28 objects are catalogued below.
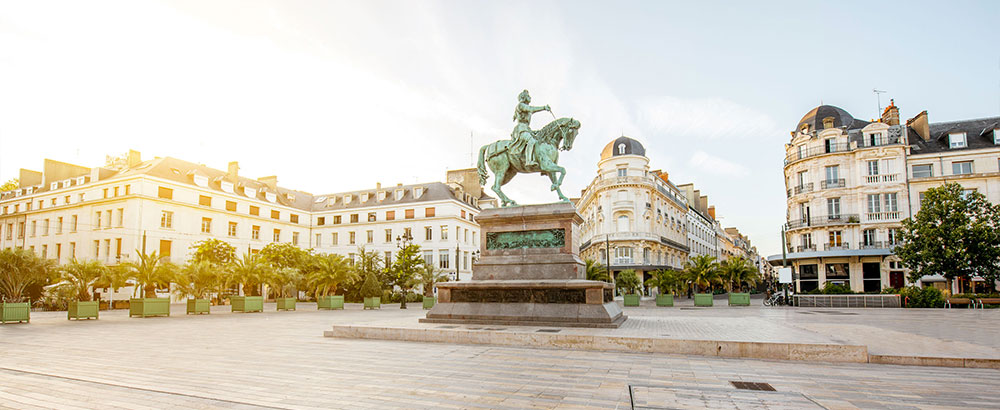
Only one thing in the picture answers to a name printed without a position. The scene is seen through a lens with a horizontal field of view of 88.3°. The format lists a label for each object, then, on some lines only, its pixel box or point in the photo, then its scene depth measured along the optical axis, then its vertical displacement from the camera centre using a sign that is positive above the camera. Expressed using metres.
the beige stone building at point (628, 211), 52.72 +4.72
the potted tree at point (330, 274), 37.84 -1.11
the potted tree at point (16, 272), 24.16 -0.55
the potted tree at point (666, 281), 37.97 -1.78
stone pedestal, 12.20 -0.58
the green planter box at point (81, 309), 20.81 -1.99
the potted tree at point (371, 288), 38.28 -2.17
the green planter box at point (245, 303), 26.59 -2.24
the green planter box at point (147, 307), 22.78 -2.08
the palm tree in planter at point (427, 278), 42.68 -1.71
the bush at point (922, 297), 27.95 -2.29
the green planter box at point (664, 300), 32.91 -2.75
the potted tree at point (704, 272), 41.59 -1.24
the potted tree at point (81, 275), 25.33 -0.73
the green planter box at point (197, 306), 25.16 -2.26
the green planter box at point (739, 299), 32.16 -2.66
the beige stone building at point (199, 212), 44.21 +4.78
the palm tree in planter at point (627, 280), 36.88 -1.66
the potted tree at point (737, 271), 43.66 -1.26
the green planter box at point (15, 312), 18.54 -1.87
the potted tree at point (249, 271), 31.81 -0.70
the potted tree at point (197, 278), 28.30 -1.02
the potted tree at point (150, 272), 27.12 -0.63
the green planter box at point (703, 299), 31.20 -2.57
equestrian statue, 14.56 +3.14
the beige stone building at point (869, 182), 40.97 +5.95
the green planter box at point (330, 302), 31.27 -2.63
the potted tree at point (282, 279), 33.88 -1.35
